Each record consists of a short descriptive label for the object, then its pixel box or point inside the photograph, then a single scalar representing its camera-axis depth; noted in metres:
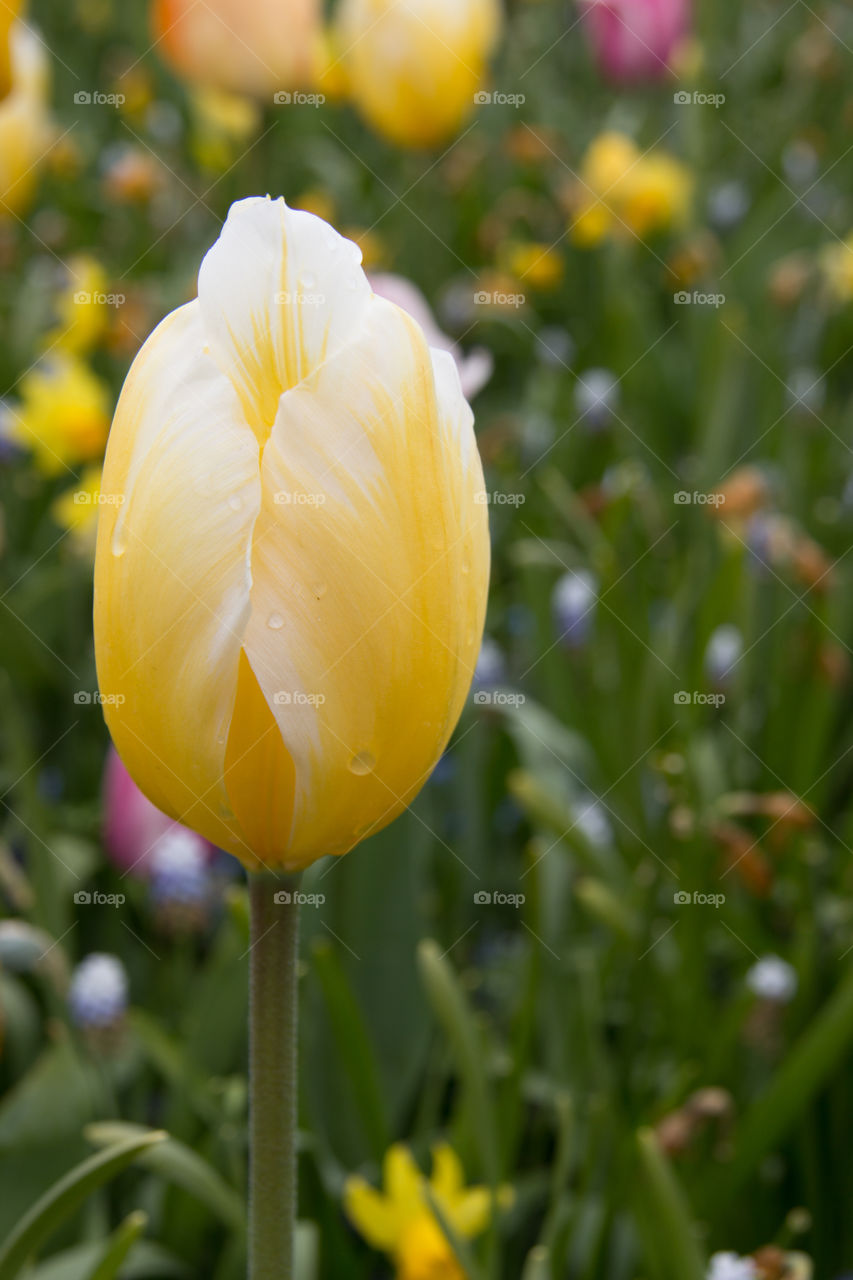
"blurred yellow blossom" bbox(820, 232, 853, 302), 1.14
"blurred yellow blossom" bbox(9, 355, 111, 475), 0.83
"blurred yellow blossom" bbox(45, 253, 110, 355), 0.94
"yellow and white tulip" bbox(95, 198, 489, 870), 0.34
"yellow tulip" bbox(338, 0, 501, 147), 1.09
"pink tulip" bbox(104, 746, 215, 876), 0.59
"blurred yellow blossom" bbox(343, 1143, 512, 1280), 0.46
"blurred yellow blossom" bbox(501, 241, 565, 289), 1.17
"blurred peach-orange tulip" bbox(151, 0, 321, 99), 1.08
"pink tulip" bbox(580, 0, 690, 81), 1.53
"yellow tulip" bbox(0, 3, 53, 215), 0.83
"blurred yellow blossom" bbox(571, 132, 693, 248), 1.23
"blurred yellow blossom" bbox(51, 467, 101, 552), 0.74
